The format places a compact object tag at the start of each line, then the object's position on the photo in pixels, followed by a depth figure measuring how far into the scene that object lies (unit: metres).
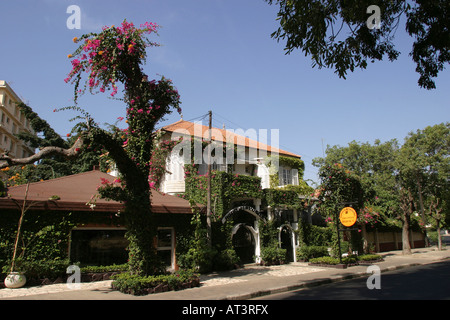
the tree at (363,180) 19.55
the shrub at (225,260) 16.47
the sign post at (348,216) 16.52
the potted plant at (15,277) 10.87
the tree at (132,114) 10.99
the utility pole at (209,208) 16.12
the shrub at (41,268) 11.34
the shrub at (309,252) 20.91
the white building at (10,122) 44.22
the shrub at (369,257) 19.31
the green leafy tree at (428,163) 31.28
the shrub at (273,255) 18.98
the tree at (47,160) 27.81
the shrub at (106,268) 12.94
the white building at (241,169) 19.61
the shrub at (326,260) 17.80
